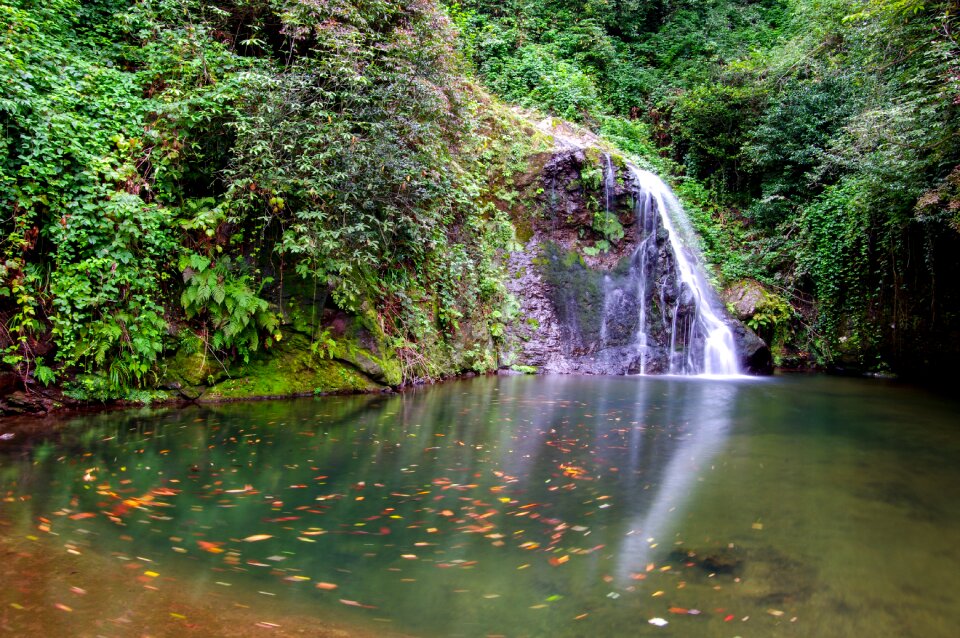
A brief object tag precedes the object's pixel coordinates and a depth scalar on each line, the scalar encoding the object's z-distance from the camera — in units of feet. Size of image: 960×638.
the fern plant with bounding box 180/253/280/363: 27.04
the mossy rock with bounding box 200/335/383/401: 28.73
